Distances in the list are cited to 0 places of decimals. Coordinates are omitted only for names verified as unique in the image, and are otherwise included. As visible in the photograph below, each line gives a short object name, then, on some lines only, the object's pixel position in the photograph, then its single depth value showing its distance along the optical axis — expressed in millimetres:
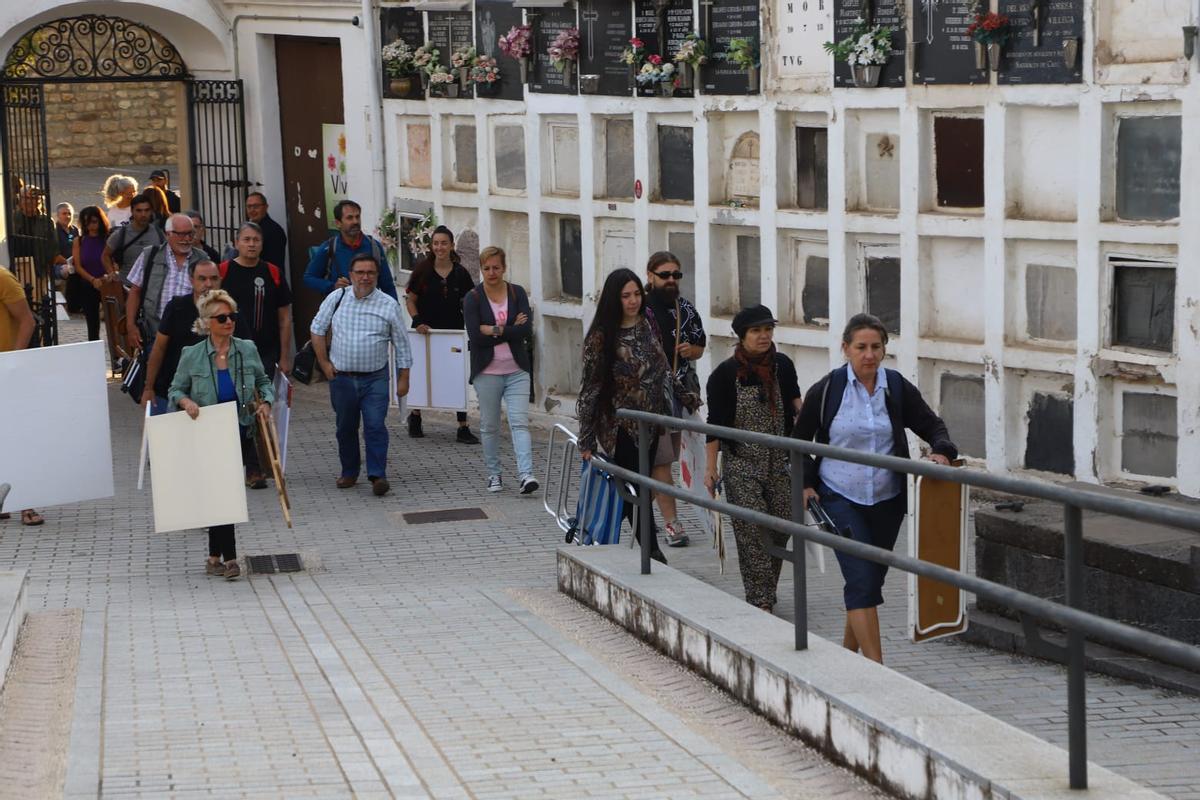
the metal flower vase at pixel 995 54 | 10312
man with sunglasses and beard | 10141
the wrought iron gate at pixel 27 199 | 16672
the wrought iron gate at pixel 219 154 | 18141
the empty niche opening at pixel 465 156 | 15508
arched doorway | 16844
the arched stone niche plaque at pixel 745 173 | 12484
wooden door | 17372
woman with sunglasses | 9945
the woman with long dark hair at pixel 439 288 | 14141
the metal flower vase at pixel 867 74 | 11203
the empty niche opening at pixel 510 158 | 14883
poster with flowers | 17172
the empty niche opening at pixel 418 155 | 16031
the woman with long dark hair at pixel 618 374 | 9398
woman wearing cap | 8398
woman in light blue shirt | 7133
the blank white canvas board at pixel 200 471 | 9859
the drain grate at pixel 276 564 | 10391
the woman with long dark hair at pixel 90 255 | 17359
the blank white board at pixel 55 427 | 11281
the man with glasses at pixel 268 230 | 16469
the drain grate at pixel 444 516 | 11844
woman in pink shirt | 12383
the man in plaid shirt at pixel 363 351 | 12391
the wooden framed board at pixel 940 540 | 6078
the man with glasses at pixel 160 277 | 12945
